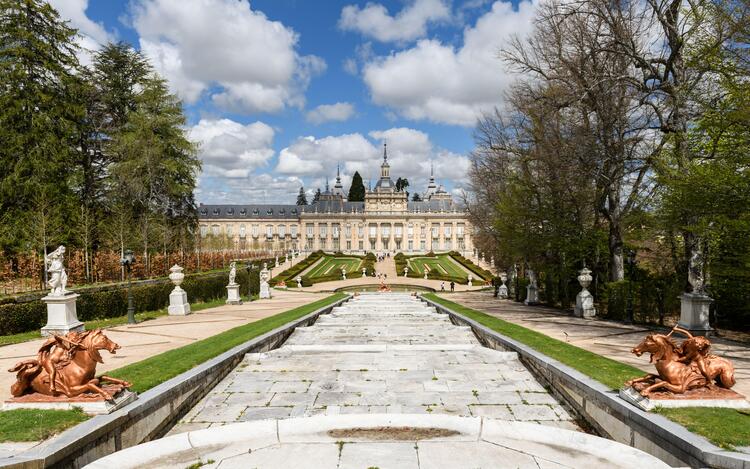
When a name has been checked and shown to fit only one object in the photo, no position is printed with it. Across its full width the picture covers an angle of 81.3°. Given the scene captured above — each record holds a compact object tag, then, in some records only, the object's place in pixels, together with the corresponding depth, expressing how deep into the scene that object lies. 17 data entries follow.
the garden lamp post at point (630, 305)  13.90
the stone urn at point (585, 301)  15.82
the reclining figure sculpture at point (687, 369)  5.21
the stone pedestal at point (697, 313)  11.24
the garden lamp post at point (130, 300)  14.88
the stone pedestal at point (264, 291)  27.96
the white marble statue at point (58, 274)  11.97
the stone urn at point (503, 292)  27.09
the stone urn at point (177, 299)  17.88
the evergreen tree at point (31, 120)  21.67
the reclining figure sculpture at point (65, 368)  5.17
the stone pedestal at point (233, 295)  22.78
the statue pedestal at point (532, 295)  21.81
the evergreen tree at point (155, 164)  28.30
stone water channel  4.54
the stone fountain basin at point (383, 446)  4.43
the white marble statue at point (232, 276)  22.55
